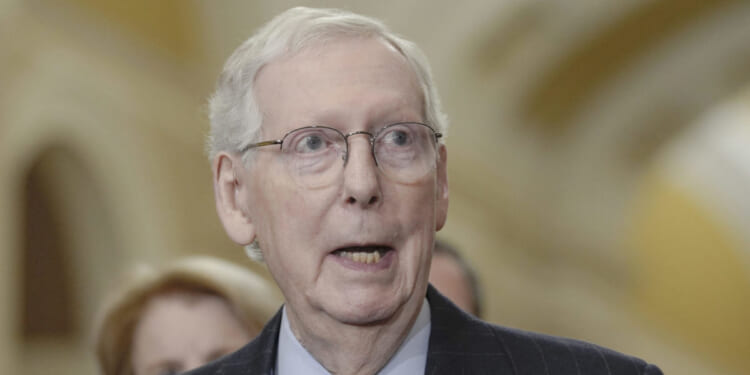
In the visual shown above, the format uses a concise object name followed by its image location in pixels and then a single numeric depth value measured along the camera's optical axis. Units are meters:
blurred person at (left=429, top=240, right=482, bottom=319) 3.64
